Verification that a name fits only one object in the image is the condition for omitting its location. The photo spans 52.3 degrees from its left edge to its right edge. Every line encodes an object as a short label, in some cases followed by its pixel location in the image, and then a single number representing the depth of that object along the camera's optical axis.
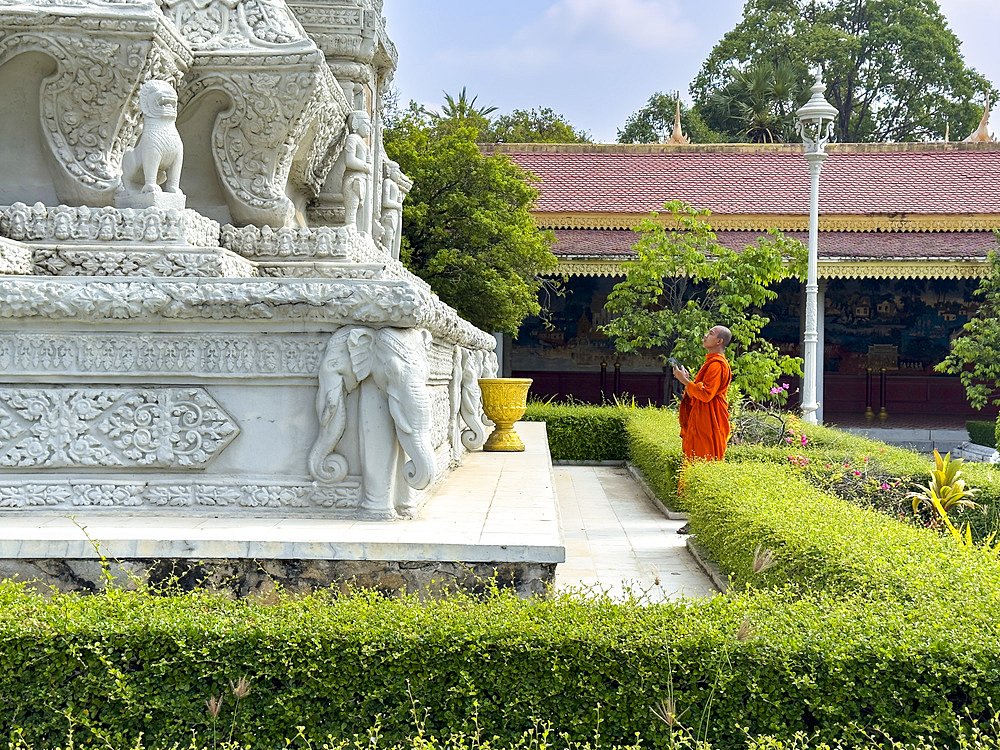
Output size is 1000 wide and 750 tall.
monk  7.70
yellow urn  9.19
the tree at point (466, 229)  15.36
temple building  19.66
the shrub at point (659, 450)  9.13
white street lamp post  13.84
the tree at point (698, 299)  15.36
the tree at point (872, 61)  34.56
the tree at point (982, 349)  15.88
